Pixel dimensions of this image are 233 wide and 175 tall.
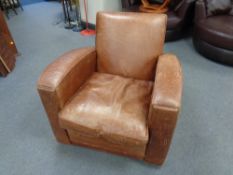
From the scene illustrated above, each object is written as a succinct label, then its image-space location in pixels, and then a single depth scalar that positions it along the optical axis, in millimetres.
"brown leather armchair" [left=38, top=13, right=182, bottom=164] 1017
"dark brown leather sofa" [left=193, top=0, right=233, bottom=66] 2102
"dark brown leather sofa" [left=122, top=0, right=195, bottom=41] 2541
